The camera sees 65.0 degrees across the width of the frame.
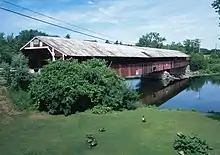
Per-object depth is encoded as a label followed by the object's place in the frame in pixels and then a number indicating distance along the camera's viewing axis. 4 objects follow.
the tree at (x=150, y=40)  74.59
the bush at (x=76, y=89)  9.84
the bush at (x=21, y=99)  10.44
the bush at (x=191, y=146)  5.68
